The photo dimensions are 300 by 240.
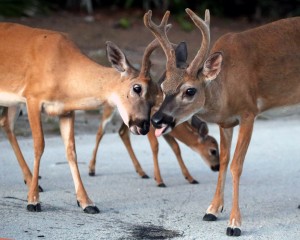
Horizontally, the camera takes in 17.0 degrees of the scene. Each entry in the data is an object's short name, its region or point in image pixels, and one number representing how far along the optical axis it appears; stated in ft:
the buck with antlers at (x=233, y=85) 31.65
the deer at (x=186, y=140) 41.32
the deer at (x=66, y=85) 33.76
